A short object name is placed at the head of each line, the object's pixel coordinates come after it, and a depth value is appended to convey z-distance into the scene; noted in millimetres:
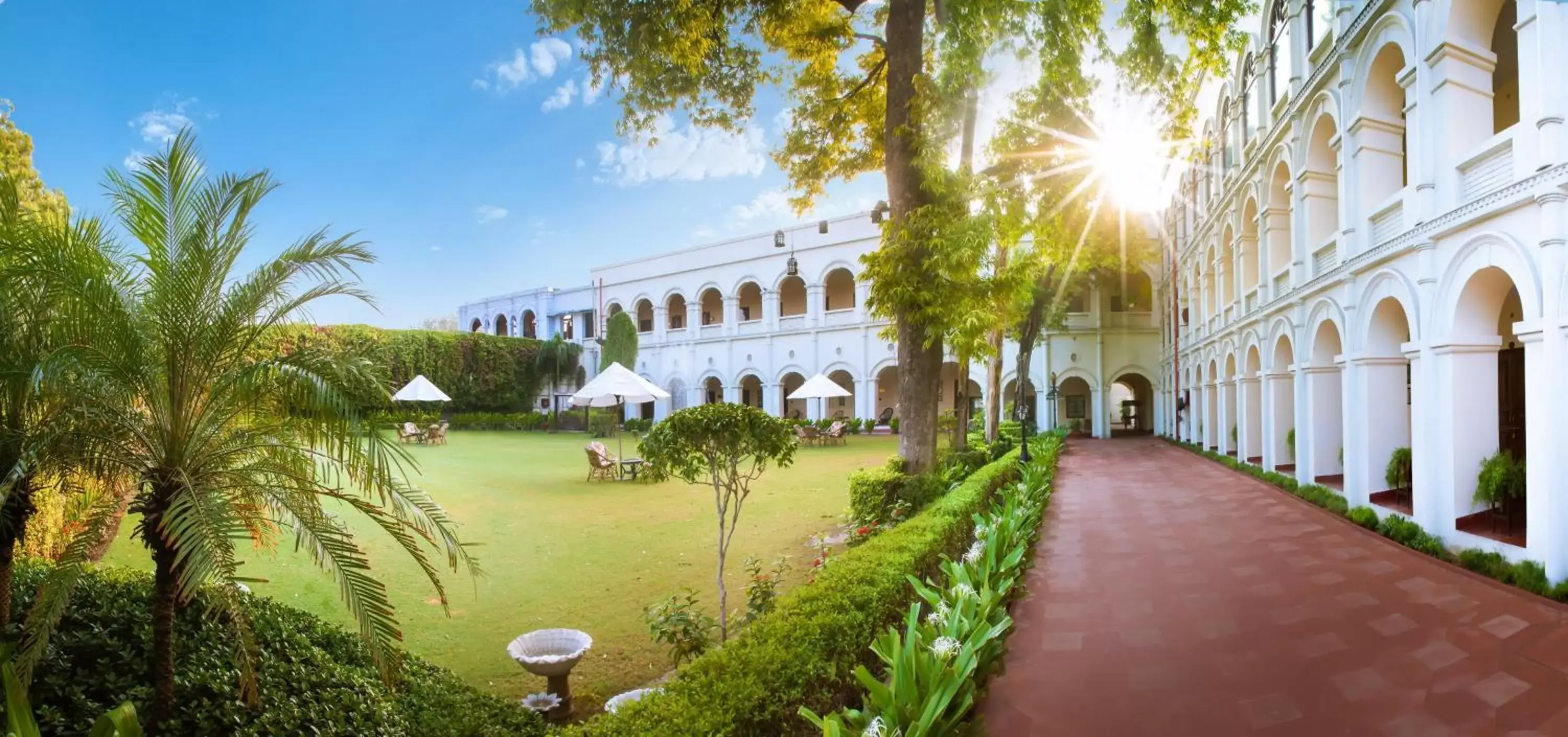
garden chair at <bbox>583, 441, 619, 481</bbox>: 13773
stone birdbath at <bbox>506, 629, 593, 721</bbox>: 4066
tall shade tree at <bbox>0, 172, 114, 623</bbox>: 3148
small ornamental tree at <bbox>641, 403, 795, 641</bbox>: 5594
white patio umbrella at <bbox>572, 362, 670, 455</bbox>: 13906
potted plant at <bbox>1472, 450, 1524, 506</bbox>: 6117
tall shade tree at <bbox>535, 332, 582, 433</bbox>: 35562
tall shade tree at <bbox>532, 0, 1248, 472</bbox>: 8461
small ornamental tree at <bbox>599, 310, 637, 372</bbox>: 31797
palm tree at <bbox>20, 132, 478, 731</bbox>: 3170
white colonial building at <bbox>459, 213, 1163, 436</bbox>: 26500
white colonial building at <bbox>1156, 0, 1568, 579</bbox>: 5301
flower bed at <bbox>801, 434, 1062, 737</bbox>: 2805
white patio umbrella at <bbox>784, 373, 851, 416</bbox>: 22672
